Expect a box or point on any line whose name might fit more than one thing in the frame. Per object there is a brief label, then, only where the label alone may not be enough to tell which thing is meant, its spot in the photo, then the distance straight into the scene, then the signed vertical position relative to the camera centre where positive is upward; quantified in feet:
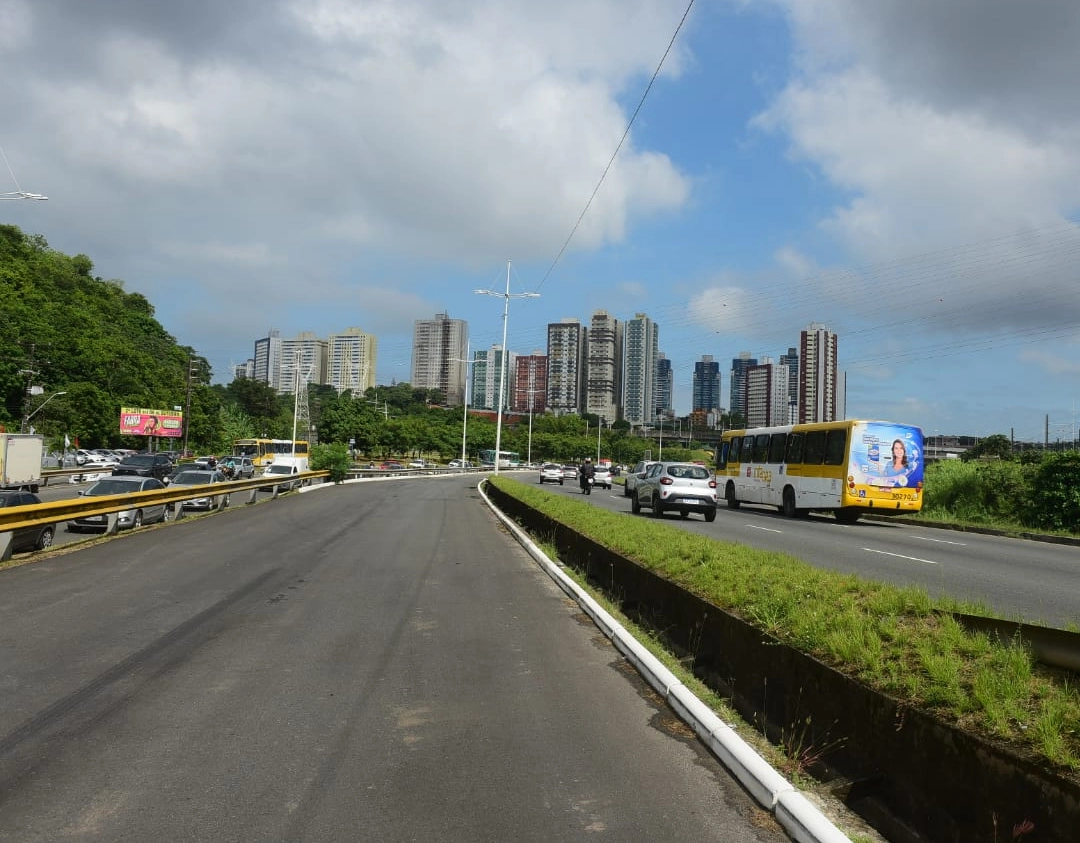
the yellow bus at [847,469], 86.28 -0.94
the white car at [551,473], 204.23 -5.42
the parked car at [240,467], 179.52 -5.76
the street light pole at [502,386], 153.46 +12.17
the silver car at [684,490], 85.05 -3.53
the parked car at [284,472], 140.67 -5.11
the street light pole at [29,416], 194.90 +4.14
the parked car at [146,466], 136.98 -4.78
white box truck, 113.39 -3.60
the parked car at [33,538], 47.80 -6.02
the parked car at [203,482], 94.58 -5.16
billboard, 248.52 +4.23
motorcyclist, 147.06 -4.54
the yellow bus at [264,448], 264.52 -2.12
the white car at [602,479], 184.67 -5.82
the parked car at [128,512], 65.62 -5.82
